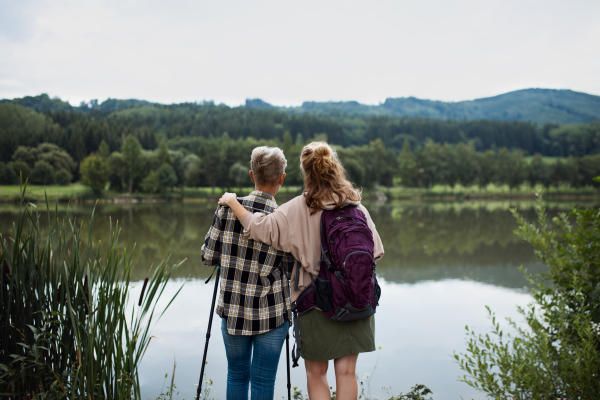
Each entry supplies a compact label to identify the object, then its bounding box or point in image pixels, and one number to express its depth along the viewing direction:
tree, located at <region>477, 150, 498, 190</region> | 61.59
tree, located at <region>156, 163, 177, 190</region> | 44.56
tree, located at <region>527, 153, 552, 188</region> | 59.19
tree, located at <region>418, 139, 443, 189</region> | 61.59
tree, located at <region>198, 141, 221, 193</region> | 49.44
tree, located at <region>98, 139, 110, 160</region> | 41.16
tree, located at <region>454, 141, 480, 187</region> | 61.59
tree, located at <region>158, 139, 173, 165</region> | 47.01
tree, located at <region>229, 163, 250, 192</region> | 46.84
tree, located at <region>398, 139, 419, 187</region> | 62.09
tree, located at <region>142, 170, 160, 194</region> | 43.44
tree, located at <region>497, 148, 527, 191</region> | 59.81
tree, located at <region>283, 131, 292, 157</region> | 55.87
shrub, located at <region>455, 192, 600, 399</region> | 1.97
